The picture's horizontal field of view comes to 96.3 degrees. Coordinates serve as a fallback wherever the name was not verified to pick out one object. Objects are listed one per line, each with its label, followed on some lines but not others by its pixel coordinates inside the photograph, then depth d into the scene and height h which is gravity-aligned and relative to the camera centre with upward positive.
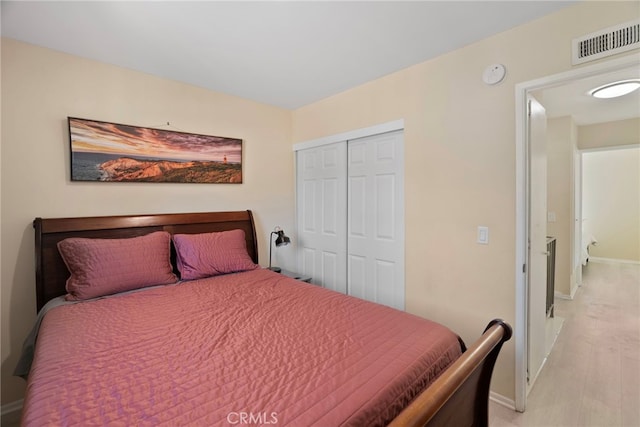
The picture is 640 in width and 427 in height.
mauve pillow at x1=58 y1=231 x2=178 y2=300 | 1.84 -0.38
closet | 2.53 -0.06
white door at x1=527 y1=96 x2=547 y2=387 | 1.86 -0.23
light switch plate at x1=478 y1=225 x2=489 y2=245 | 1.96 -0.19
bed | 0.90 -0.61
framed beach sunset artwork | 2.13 +0.47
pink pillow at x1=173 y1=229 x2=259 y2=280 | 2.29 -0.38
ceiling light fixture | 2.31 +1.01
